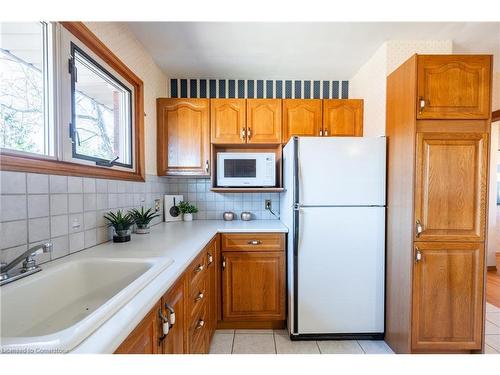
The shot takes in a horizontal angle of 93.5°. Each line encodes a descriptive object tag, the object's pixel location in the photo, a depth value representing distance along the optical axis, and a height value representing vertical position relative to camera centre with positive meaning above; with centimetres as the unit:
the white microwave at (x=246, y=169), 226 +13
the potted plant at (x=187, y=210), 248 -30
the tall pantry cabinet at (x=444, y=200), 150 -11
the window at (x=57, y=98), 99 +42
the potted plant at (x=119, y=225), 144 -27
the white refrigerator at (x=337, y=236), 177 -41
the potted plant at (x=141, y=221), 170 -29
